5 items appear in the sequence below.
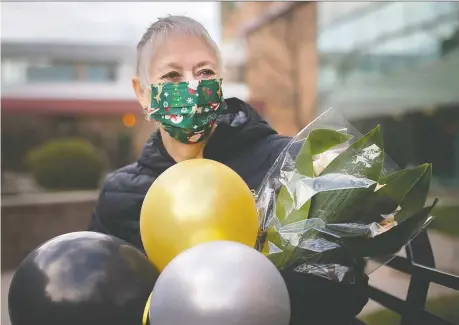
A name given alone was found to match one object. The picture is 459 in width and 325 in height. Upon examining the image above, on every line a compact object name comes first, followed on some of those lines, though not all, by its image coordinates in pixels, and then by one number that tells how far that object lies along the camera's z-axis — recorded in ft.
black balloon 3.84
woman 5.38
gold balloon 4.13
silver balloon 3.44
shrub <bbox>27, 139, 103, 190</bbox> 31.07
